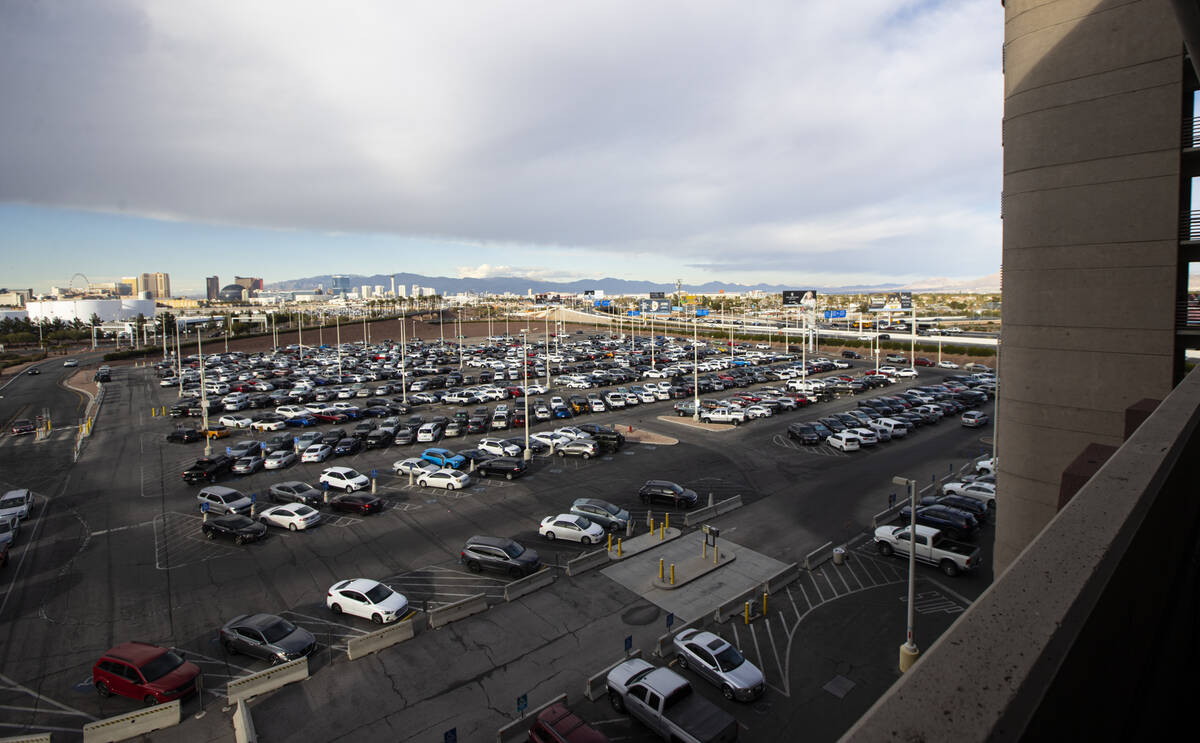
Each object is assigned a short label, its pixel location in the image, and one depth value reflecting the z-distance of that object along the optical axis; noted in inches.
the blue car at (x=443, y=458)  1213.7
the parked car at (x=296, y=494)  1010.5
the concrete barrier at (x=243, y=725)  457.5
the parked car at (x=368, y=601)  639.1
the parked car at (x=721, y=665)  504.7
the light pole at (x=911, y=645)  520.4
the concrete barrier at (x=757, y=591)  632.4
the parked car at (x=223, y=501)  952.9
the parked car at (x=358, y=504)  965.8
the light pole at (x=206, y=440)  1352.4
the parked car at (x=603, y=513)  884.6
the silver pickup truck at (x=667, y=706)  449.1
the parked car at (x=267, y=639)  566.9
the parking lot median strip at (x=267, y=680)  514.3
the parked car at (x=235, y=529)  853.8
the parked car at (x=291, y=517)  905.5
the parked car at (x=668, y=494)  971.3
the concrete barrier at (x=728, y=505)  946.1
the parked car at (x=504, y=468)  1151.6
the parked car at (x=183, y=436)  1471.5
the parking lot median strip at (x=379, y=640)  579.5
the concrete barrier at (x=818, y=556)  738.3
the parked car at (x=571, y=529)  839.1
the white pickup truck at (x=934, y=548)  726.5
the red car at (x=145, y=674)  511.2
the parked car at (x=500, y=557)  740.0
